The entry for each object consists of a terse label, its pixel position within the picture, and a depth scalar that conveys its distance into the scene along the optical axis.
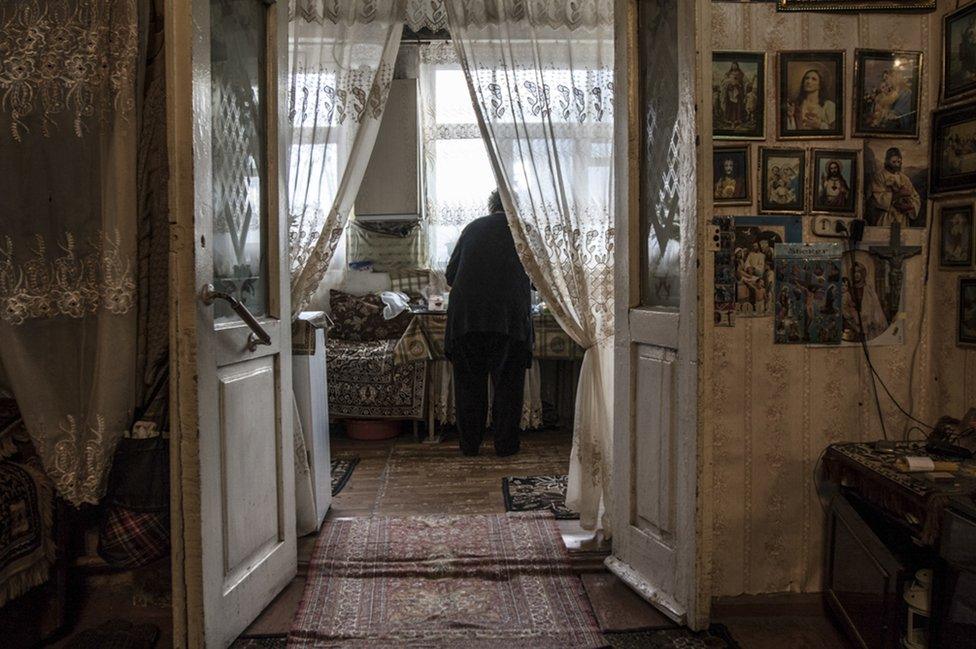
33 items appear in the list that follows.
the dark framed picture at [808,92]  2.30
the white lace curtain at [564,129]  3.04
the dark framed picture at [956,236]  2.18
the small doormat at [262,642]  2.14
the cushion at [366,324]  5.29
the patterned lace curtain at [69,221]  2.10
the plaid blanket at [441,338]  4.68
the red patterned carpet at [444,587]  2.23
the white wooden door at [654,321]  2.10
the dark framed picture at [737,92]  2.29
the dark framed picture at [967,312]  2.18
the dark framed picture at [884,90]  2.31
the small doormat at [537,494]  3.41
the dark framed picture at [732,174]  2.30
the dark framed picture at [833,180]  2.32
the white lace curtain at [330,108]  2.99
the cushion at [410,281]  5.63
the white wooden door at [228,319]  1.86
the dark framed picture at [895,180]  2.33
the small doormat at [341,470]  3.86
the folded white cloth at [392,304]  5.18
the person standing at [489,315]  3.99
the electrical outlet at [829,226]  2.33
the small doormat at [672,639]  2.13
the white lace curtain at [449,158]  5.54
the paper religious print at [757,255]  2.31
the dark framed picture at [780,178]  2.31
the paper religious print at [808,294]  2.33
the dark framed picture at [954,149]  2.16
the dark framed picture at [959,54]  2.16
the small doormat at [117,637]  2.13
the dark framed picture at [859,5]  2.30
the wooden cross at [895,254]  2.34
